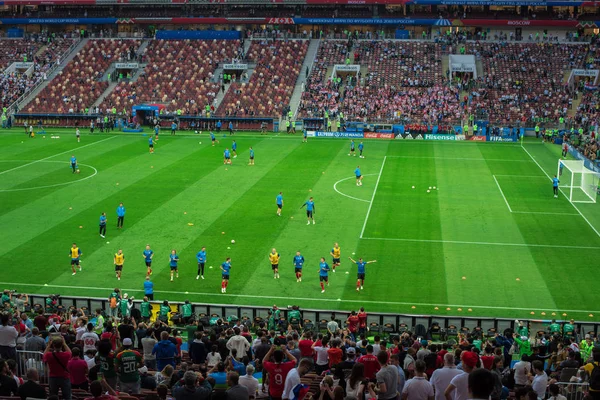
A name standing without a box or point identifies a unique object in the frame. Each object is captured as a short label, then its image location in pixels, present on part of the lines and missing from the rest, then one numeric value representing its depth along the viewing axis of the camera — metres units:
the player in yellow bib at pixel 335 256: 31.55
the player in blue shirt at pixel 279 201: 39.19
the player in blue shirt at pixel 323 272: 29.49
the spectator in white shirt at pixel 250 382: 13.85
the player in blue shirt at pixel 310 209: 38.12
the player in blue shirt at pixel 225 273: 29.41
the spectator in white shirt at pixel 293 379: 13.47
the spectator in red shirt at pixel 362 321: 23.86
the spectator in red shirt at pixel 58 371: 14.17
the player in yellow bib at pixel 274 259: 30.68
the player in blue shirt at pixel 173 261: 30.50
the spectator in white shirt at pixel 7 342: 16.52
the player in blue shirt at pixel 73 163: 49.55
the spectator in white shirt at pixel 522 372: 15.66
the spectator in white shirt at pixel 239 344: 17.28
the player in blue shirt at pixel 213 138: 62.04
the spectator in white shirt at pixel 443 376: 12.80
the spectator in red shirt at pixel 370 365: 14.20
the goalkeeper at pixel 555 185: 44.41
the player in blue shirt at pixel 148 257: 30.64
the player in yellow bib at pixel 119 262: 30.51
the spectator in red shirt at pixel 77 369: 14.26
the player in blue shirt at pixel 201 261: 30.56
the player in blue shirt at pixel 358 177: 46.29
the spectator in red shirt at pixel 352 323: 23.43
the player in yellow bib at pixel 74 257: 31.08
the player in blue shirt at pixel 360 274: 29.46
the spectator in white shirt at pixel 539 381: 14.71
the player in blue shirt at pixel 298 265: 30.41
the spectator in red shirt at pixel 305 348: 16.80
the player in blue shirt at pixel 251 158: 52.62
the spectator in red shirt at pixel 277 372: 14.09
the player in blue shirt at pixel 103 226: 35.44
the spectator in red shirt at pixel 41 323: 18.81
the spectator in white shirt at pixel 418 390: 12.45
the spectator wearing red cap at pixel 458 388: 11.91
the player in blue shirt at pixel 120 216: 36.94
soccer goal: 44.00
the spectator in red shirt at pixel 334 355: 16.30
